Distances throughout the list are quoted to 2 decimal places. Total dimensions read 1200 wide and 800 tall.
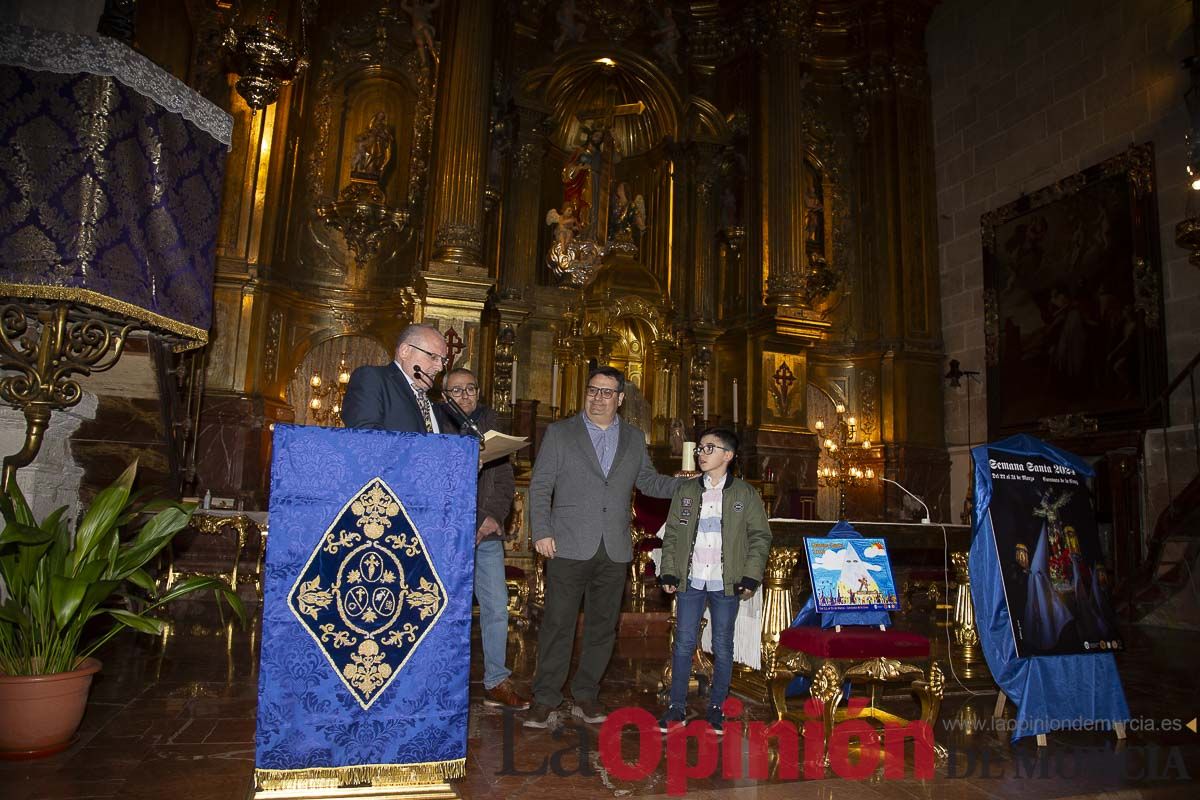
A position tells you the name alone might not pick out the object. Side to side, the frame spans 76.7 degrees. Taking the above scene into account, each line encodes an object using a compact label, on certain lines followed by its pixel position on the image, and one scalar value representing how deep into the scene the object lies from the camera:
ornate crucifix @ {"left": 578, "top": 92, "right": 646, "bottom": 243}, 12.03
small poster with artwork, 3.79
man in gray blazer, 3.60
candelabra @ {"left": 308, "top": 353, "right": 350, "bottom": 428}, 9.85
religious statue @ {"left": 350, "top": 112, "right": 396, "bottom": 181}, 10.74
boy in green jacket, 3.54
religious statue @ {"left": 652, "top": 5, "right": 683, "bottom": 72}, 12.51
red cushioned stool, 3.38
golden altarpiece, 9.72
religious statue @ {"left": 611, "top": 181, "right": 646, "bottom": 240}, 12.10
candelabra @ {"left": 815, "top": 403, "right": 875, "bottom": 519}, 11.83
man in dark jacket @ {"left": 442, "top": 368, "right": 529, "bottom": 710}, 3.85
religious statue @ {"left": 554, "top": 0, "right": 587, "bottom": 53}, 11.89
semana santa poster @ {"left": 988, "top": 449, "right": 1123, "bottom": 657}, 3.62
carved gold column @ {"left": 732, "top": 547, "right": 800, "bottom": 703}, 3.97
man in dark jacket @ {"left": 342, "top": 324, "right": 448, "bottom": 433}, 2.94
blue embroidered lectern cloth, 2.38
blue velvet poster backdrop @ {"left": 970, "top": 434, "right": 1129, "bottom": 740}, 3.55
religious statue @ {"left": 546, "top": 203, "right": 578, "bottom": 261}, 11.41
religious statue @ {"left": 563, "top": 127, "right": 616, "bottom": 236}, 11.90
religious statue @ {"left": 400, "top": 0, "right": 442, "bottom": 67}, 11.03
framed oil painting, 9.34
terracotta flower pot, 2.69
